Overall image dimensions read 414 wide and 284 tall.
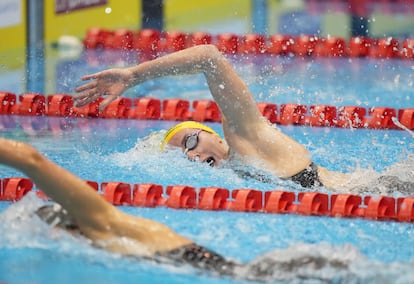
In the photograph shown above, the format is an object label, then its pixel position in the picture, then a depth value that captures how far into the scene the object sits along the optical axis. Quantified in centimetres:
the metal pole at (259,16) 1884
